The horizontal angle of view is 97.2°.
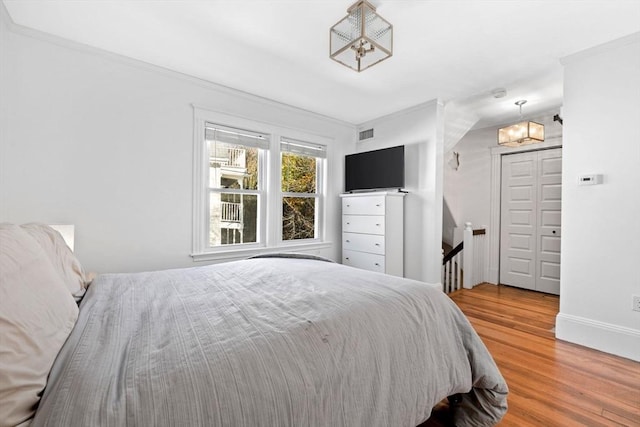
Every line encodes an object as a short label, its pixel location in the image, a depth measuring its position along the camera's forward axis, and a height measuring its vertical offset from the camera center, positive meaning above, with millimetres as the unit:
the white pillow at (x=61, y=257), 1268 -239
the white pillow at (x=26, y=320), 605 -312
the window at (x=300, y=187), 3812 +328
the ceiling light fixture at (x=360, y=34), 1848 +1230
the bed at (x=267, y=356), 688 -440
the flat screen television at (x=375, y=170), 3719 +579
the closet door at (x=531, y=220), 4012 -114
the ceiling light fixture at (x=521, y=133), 3340 +970
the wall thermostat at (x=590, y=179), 2389 +294
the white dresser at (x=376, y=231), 3508 -266
